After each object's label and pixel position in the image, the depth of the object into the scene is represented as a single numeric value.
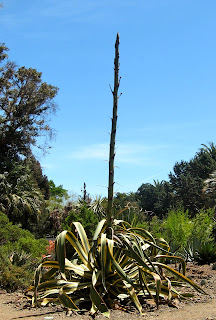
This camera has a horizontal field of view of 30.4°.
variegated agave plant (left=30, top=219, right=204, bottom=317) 5.23
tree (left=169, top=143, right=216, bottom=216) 50.24
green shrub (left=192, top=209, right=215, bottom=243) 12.80
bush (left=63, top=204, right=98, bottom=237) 10.48
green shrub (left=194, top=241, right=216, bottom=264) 10.80
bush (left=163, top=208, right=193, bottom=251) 12.29
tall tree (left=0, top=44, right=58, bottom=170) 30.39
